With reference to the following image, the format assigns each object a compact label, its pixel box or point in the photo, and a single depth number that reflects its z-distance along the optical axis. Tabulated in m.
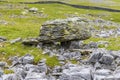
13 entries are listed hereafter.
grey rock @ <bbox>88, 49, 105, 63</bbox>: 16.69
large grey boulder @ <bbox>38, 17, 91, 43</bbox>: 20.01
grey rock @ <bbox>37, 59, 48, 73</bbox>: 15.96
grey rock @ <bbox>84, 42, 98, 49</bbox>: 21.69
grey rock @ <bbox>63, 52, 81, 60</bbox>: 18.77
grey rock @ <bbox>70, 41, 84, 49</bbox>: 20.76
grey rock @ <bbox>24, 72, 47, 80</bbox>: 12.72
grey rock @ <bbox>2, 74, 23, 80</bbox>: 13.25
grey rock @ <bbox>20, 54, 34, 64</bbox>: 17.76
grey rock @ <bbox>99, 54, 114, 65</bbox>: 16.10
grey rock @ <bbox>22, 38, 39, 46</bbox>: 21.22
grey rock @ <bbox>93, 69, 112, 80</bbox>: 12.23
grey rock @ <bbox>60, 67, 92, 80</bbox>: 12.45
